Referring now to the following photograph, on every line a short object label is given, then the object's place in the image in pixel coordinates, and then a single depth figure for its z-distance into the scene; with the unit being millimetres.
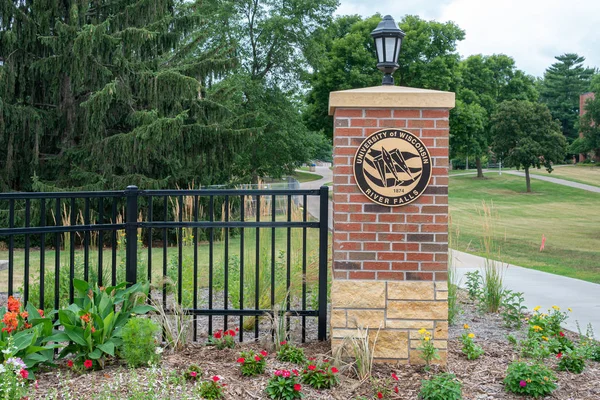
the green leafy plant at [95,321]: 4043
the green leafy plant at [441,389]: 3719
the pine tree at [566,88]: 69188
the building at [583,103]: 58738
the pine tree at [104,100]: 14266
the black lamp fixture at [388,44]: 6173
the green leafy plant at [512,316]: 5727
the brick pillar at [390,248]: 4441
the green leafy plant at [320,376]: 3951
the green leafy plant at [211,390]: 3664
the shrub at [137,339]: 3998
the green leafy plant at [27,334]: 3820
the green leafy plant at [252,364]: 4051
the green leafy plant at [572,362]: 4340
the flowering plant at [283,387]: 3744
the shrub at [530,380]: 3871
